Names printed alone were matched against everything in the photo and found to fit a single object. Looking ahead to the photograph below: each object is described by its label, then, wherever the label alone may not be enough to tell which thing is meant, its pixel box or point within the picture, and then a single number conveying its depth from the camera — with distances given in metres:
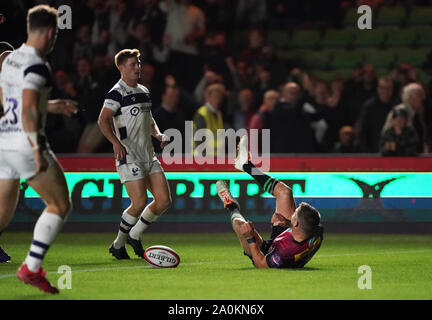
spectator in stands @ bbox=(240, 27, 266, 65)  19.35
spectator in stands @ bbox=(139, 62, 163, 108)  17.38
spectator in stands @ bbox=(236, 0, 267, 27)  21.19
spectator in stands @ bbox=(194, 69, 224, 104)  18.09
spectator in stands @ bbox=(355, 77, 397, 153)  16.95
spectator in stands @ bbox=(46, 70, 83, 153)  16.68
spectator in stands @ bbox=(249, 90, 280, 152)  16.66
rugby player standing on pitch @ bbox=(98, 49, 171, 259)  11.54
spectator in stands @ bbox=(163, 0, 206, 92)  18.86
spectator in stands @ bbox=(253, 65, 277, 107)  18.30
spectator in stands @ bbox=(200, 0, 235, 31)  20.89
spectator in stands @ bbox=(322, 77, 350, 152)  17.33
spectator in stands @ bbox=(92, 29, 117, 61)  18.47
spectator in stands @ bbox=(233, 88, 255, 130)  17.72
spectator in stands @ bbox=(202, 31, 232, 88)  18.64
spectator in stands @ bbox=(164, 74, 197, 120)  17.41
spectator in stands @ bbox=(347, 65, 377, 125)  17.95
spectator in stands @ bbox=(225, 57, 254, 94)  18.78
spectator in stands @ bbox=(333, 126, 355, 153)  16.94
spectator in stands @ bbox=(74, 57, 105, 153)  16.73
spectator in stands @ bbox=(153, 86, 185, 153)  16.27
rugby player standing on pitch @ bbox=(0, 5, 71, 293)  8.48
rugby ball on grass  10.97
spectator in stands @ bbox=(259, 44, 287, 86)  18.92
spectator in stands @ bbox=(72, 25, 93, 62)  18.77
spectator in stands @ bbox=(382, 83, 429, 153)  16.30
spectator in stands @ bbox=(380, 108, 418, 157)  15.64
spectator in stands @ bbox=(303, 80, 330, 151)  17.36
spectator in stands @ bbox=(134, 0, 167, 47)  18.70
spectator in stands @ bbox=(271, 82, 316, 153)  16.45
